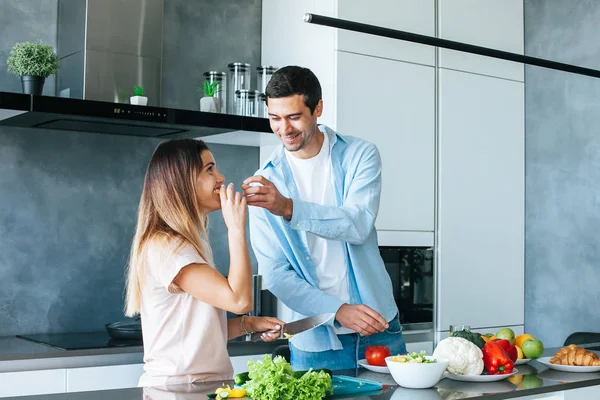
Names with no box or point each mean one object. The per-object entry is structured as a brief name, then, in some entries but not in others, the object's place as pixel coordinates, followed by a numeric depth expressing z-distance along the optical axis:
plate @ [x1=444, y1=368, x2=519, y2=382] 2.10
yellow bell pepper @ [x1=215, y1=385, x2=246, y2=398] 1.73
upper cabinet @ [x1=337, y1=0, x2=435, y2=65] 3.87
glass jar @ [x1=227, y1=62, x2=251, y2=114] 3.96
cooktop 3.17
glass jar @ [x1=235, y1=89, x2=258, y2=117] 3.87
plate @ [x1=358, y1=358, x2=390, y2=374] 2.21
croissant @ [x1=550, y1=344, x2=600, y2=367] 2.34
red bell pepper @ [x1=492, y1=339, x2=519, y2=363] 2.30
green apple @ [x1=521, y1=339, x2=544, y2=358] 2.43
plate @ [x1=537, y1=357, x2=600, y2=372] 2.31
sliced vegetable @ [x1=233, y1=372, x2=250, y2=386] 1.82
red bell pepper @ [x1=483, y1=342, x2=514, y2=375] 2.15
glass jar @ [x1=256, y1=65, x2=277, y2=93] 4.08
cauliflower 2.11
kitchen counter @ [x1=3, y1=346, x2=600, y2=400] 1.80
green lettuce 1.70
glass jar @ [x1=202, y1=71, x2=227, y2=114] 3.91
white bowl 1.96
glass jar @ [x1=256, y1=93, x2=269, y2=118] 3.91
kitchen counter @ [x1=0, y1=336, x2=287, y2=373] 2.98
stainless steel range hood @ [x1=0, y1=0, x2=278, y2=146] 3.39
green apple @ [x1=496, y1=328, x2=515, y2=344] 2.45
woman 2.03
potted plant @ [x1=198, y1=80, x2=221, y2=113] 3.81
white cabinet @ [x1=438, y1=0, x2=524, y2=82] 4.23
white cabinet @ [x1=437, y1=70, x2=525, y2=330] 4.20
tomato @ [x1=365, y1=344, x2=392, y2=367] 2.25
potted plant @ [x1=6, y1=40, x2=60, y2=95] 3.34
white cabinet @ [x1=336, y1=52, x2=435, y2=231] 3.88
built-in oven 4.02
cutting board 1.89
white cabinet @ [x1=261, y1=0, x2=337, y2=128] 3.85
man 2.44
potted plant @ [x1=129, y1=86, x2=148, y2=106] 3.49
